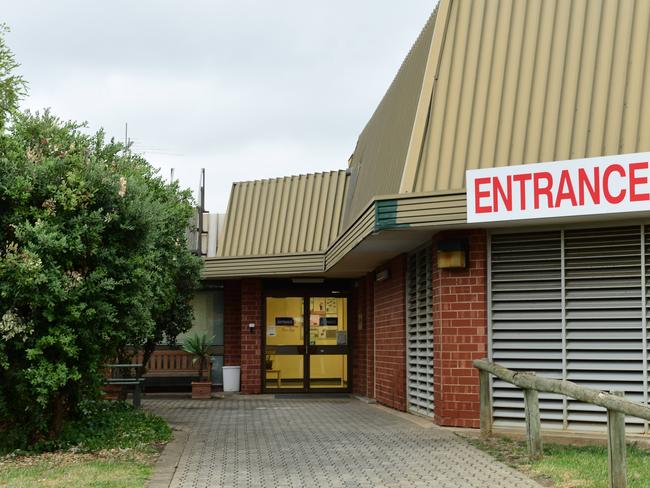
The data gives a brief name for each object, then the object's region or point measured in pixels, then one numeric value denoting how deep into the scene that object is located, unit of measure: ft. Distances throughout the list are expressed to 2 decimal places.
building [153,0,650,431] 36.17
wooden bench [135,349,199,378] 75.15
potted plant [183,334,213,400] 69.41
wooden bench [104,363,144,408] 51.08
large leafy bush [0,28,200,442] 32.27
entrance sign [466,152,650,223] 33.94
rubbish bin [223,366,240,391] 73.61
